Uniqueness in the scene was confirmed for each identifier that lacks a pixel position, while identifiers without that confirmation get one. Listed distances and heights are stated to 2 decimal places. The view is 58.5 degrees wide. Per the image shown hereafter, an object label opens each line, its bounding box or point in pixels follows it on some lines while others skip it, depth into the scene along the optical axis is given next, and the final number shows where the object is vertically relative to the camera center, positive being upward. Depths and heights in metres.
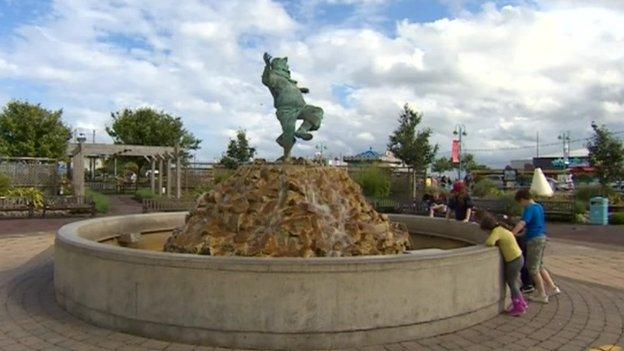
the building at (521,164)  109.30 +1.23
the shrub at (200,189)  31.14 -1.12
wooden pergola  28.03 +0.97
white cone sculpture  24.94 -0.74
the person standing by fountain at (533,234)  7.50 -0.87
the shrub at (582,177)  49.02 -0.84
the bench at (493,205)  22.12 -1.44
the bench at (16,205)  21.71 -1.31
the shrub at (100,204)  24.07 -1.43
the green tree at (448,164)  94.69 +1.05
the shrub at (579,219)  22.65 -2.03
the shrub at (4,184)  24.20 -0.54
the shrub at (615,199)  25.99 -1.43
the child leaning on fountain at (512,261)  6.82 -1.12
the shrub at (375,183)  28.91 -0.66
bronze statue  8.69 +1.02
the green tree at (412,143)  41.25 +2.02
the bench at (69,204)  22.28 -1.34
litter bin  21.92 -1.64
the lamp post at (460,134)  61.78 +4.08
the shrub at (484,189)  32.19 -1.20
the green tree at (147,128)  48.59 +3.75
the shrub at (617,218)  22.27 -1.95
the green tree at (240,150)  46.72 +1.76
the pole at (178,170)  30.97 +0.06
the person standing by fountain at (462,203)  10.63 -0.64
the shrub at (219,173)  32.69 -0.13
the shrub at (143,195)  31.65 -1.39
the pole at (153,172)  34.78 -0.06
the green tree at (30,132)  37.97 +2.72
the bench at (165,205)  22.64 -1.42
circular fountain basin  5.39 -1.27
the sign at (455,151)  46.00 +1.59
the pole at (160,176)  33.62 -0.33
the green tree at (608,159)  30.17 +0.58
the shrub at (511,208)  21.80 -1.51
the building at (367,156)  63.94 +1.74
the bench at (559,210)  23.08 -1.68
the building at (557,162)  94.12 +1.30
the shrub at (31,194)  22.70 -0.97
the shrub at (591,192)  27.55 -1.13
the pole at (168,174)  32.62 -0.18
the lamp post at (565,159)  89.98 +1.73
